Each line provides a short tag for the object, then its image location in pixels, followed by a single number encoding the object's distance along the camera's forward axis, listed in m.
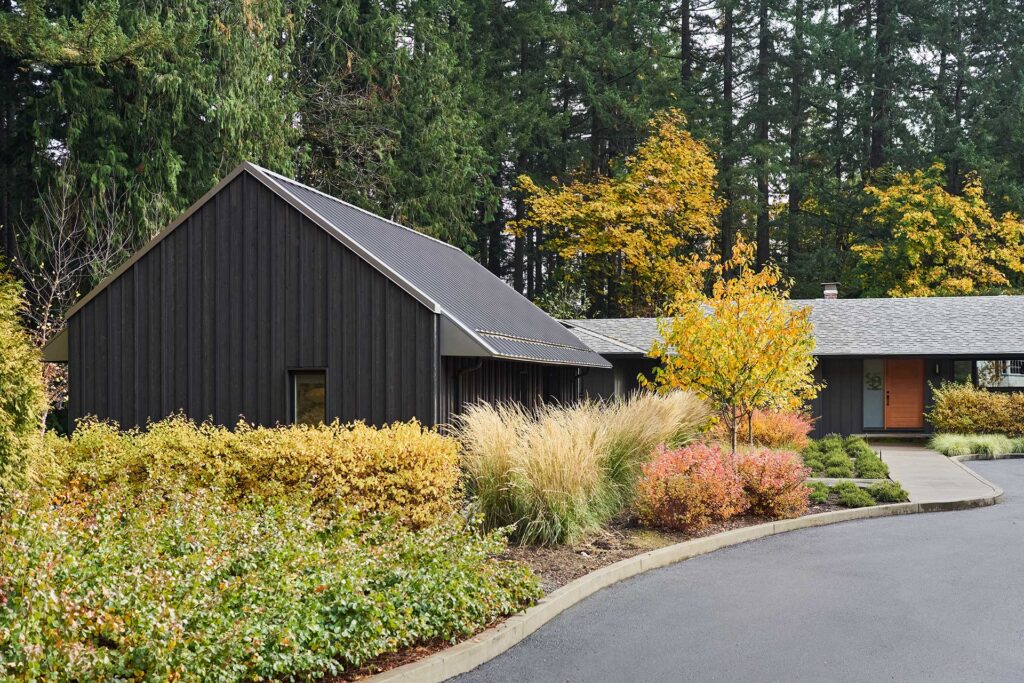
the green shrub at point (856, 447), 19.75
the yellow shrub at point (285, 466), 9.23
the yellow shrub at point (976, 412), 24.12
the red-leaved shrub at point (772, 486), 12.13
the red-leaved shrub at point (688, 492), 10.99
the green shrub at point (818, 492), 13.32
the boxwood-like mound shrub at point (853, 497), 13.04
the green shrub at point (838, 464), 16.30
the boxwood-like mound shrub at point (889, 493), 13.43
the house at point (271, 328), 13.42
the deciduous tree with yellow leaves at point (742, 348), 15.09
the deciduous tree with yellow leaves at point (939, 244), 34.94
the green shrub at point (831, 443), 20.78
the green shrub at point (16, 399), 7.59
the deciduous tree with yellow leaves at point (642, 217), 36.00
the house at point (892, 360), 26.05
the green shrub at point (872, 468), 16.16
